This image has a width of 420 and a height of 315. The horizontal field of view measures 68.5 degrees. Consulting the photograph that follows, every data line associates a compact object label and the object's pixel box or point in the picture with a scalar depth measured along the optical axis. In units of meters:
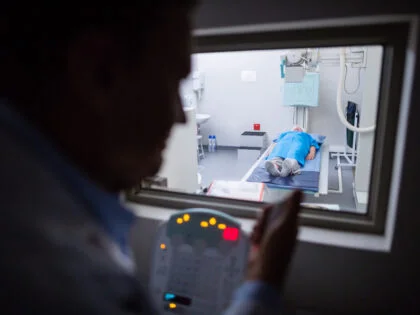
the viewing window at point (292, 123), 0.98
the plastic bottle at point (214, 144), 5.80
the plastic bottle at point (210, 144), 5.77
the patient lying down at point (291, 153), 3.31
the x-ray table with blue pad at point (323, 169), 3.02
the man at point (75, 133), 0.32
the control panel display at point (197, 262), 0.89
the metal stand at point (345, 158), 3.74
